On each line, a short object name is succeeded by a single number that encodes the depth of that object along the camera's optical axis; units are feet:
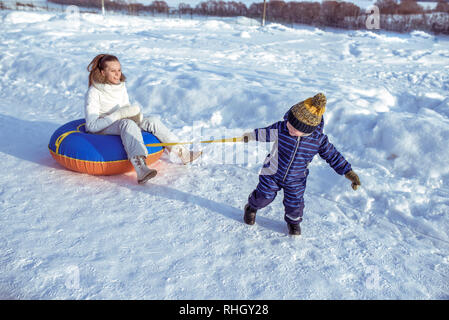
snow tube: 9.84
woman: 9.89
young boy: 6.90
